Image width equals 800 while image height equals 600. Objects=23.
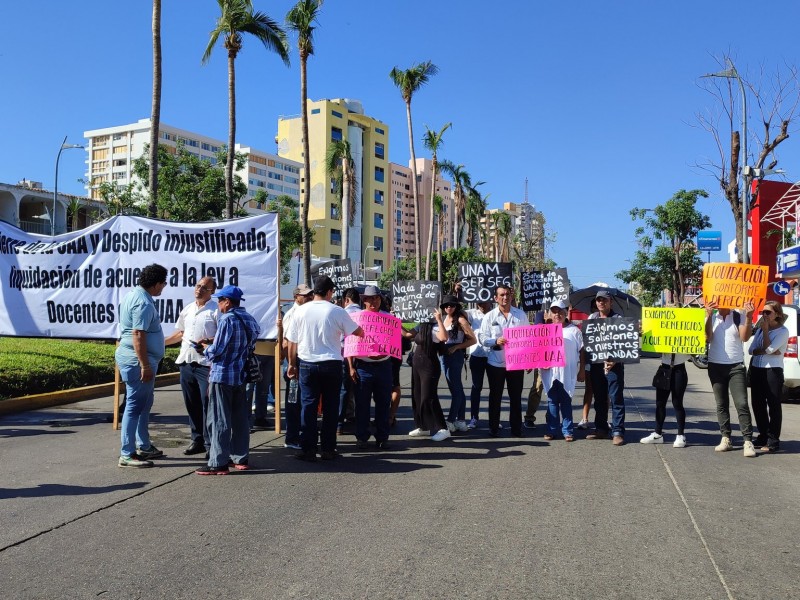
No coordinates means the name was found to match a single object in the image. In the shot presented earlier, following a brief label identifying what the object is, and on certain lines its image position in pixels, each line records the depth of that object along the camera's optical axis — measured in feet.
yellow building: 352.69
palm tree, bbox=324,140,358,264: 137.41
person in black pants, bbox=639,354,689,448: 28.04
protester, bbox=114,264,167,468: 23.43
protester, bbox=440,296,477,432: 29.76
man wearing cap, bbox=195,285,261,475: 22.68
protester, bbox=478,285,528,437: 29.86
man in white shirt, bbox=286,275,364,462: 24.27
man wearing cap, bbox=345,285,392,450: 26.86
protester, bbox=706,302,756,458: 27.30
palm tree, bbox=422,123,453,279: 152.76
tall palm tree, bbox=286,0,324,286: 84.69
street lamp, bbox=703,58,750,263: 73.77
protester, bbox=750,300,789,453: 27.30
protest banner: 30.27
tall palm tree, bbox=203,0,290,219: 70.54
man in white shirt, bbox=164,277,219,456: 25.55
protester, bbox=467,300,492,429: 31.09
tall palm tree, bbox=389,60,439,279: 134.21
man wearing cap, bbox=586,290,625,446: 28.78
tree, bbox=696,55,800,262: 74.08
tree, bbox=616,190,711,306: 123.03
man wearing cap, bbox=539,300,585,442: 29.43
